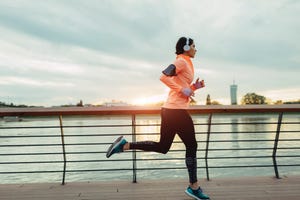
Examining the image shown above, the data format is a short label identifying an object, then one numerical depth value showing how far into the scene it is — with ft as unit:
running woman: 10.48
